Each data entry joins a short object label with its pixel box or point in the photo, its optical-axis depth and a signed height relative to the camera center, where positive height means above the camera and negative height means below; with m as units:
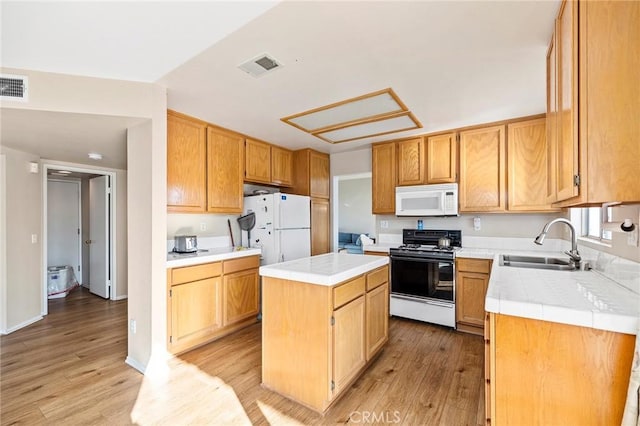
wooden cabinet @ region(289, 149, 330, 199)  4.45 +0.60
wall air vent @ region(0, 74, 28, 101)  2.03 +0.90
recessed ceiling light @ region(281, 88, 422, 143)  2.65 +1.00
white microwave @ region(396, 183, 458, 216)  3.49 +0.13
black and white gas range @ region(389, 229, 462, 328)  3.21 -0.83
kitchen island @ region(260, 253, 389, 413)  1.84 -0.81
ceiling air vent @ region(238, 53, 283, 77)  1.94 +1.04
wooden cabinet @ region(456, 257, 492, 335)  3.06 -0.89
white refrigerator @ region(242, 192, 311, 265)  3.72 -0.20
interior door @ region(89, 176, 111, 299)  4.53 -0.40
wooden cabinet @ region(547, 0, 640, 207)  1.04 +0.41
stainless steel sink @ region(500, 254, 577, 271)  2.29 -0.46
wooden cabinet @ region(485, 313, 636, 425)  1.05 -0.64
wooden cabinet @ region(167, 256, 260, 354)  2.64 -0.91
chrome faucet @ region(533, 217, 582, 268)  2.06 -0.32
